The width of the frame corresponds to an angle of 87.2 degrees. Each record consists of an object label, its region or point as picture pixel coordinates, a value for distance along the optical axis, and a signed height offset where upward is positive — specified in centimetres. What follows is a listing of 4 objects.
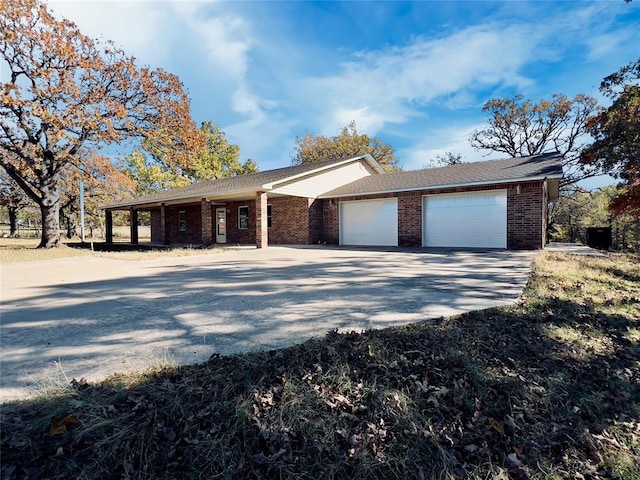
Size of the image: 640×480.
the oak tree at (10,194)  2785 +327
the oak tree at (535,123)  2350 +790
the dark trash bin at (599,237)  1667 -51
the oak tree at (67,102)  1348 +562
